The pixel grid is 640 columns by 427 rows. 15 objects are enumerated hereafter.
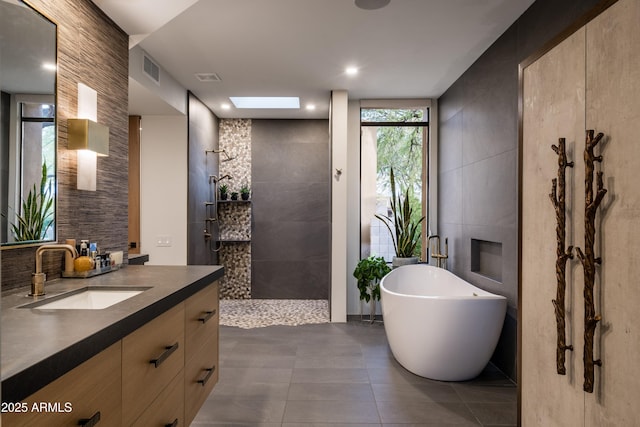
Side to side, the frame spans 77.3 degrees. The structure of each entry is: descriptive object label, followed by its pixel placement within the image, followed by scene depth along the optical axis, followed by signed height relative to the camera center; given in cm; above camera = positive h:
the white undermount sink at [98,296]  167 -36
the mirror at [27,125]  161 +38
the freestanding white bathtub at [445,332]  283 -86
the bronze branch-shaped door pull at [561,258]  158 -17
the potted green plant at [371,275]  447 -68
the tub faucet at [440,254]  429 -45
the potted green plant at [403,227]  464 -15
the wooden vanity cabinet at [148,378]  94 -51
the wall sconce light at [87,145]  205 +36
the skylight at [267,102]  512 +143
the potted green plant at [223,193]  562 +28
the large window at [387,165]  491 +60
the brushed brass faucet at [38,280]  155 -26
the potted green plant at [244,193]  564 +29
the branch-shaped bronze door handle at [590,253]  141 -13
